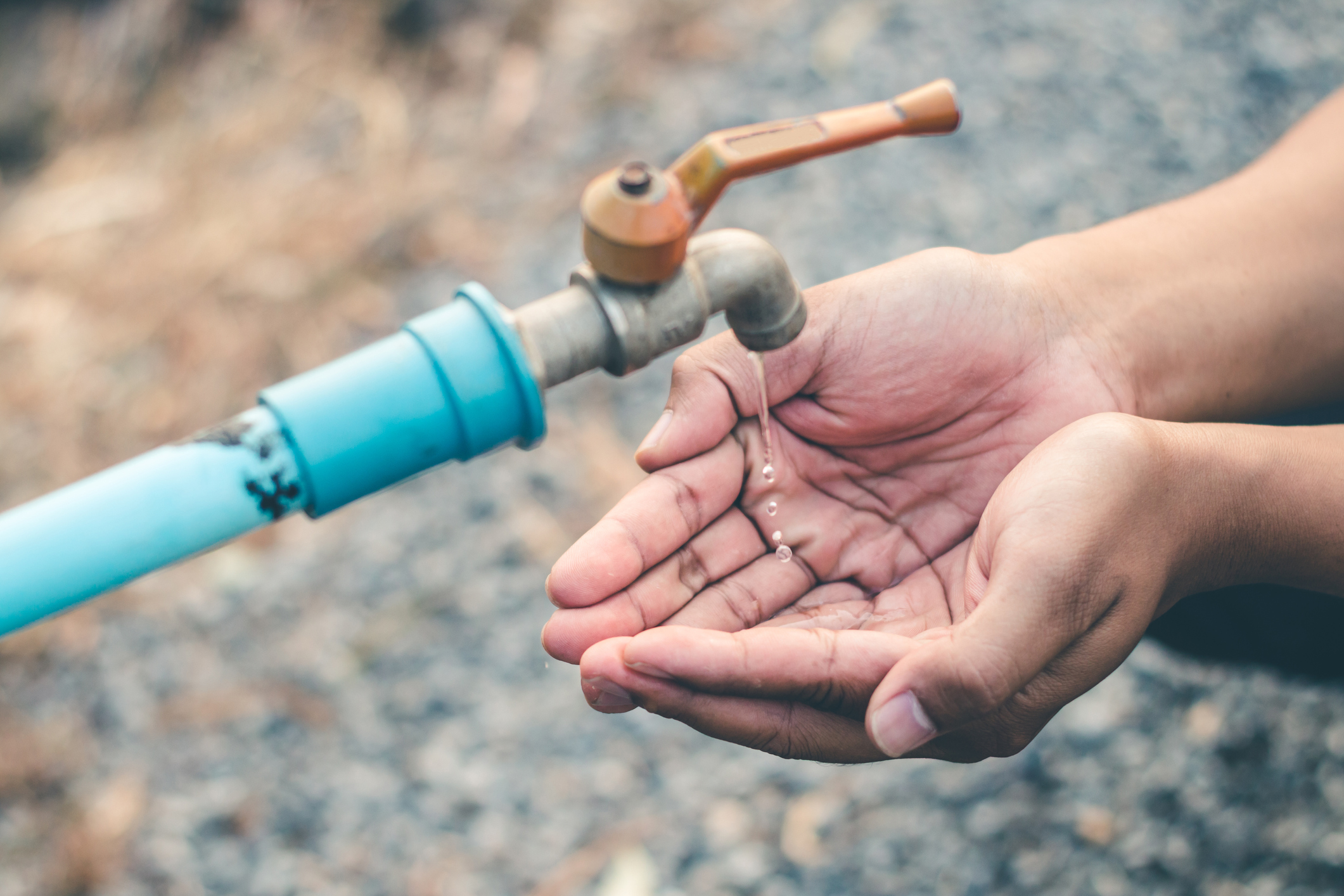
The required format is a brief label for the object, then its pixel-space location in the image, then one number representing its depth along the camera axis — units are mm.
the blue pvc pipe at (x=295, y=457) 426
